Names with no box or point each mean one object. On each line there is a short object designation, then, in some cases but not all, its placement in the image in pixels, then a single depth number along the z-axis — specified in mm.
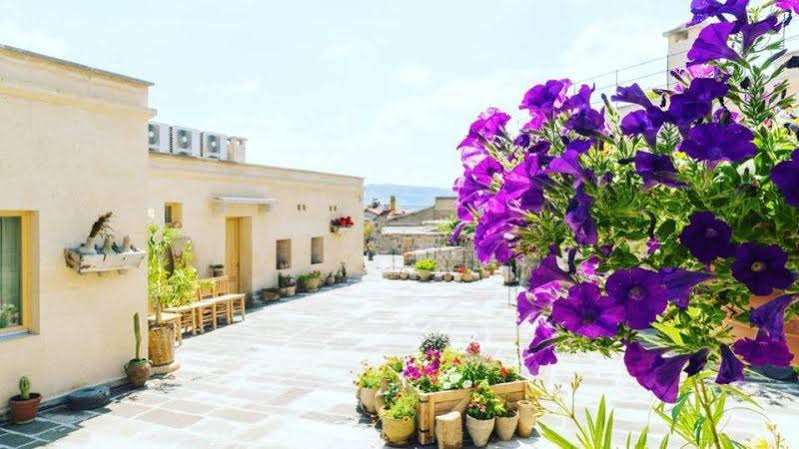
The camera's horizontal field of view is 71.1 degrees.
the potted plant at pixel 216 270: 14509
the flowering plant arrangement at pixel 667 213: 889
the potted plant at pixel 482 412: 5809
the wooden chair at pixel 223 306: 13090
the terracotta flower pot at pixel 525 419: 6094
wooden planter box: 5953
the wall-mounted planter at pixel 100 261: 7441
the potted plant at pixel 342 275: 21014
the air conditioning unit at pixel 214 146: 15716
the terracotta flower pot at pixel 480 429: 5793
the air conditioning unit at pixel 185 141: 14953
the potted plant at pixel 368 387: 6844
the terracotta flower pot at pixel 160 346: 8812
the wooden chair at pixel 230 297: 13295
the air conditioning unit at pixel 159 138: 14341
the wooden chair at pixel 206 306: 12125
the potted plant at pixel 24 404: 6582
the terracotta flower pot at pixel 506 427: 5957
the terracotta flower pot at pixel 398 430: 5918
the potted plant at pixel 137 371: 8062
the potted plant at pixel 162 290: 8836
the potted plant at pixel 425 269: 22000
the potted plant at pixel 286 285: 17238
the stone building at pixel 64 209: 6957
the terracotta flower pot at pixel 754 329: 981
